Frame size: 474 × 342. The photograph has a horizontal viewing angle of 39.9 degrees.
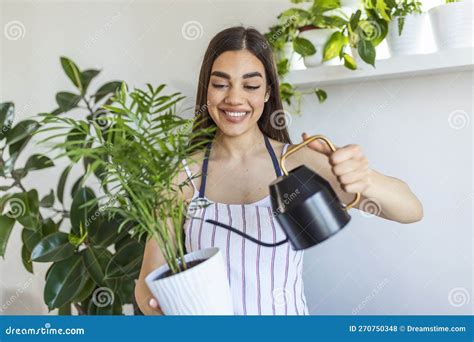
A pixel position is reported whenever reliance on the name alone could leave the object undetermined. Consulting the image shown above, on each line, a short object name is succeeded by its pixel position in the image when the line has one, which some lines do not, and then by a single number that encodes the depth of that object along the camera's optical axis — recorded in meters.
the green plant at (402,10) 1.74
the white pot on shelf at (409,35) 1.75
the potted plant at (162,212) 0.88
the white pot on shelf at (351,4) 1.88
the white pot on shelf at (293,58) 2.00
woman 1.38
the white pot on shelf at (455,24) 1.65
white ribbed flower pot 0.87
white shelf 1.66
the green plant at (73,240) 1.87
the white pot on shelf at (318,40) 1.89
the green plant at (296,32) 1.84
